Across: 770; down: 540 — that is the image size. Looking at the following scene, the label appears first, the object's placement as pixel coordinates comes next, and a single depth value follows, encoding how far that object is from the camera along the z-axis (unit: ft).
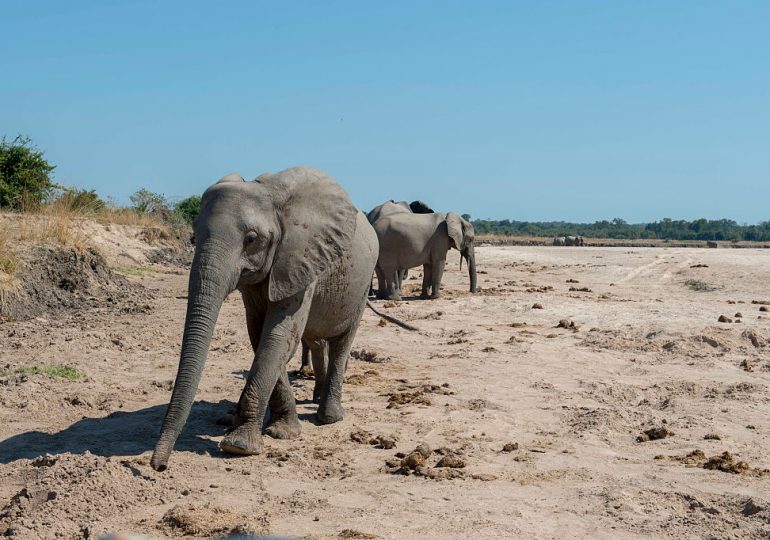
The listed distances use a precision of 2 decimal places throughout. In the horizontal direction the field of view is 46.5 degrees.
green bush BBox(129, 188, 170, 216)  102.73
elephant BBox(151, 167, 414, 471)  19.21
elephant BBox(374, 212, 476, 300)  60.23
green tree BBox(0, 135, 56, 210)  68.28
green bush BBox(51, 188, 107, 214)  67.67
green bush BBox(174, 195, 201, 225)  115.75
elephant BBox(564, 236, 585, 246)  176.09
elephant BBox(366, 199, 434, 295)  64.75
